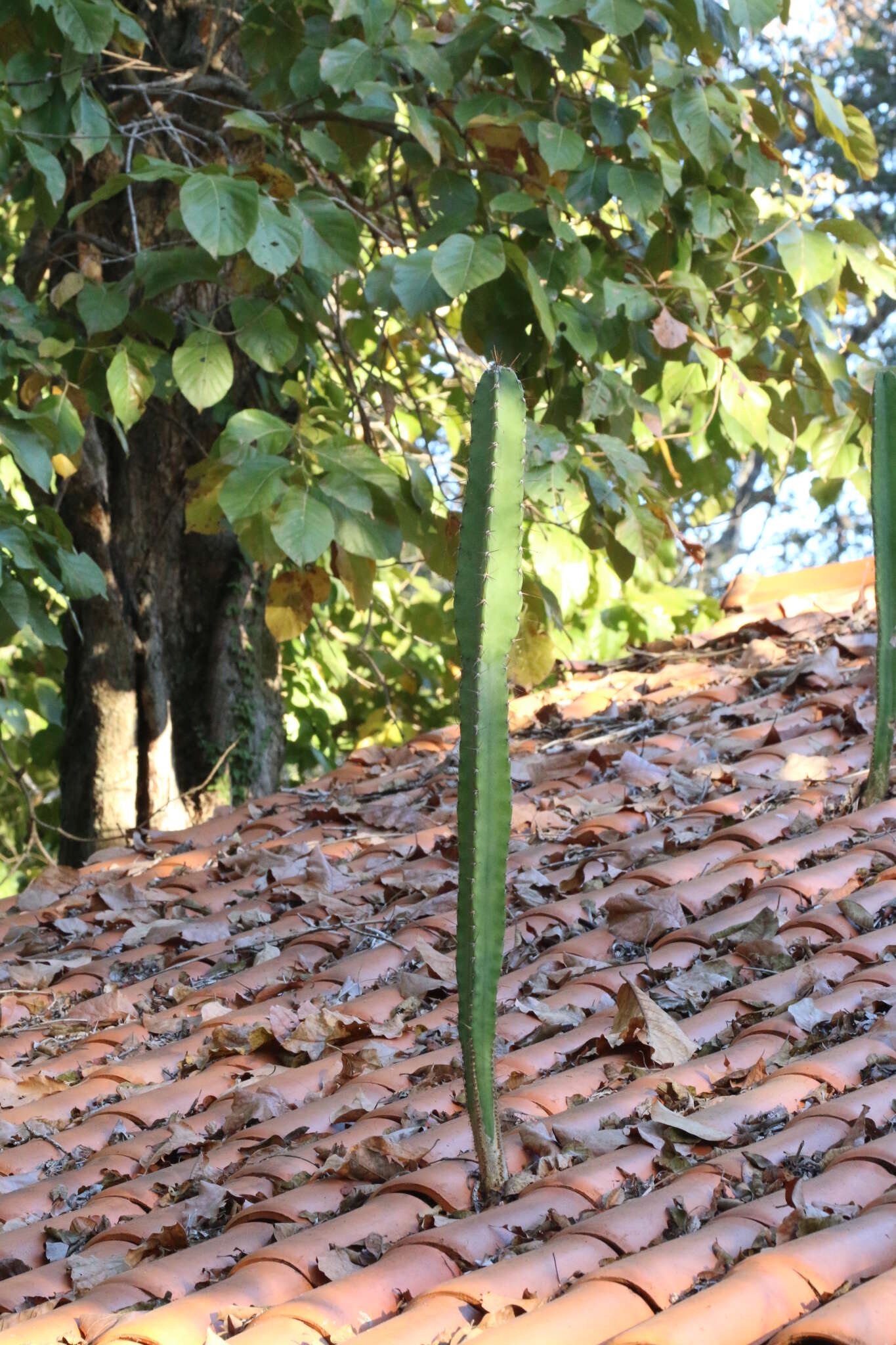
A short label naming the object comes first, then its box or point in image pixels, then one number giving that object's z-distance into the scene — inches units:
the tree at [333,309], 287.0
